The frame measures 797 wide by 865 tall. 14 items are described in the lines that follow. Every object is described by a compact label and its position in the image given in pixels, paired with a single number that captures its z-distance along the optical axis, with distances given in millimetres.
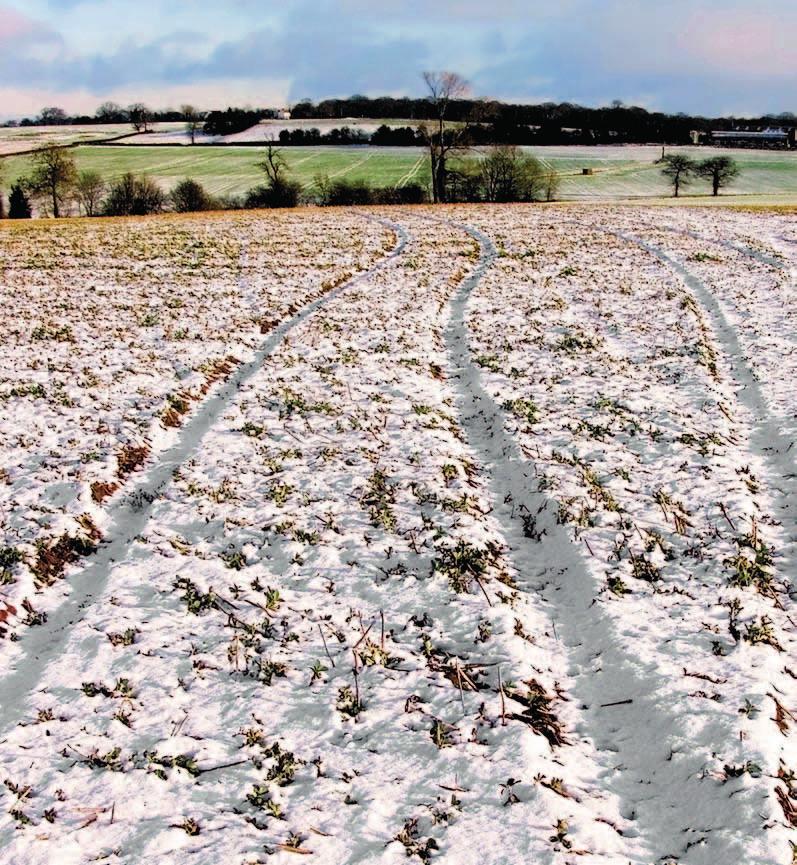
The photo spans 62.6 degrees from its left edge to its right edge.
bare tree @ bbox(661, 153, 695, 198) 104500
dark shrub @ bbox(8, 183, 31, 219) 90312
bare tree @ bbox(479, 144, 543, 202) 92375
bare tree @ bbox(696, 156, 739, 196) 104125
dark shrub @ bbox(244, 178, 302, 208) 89062
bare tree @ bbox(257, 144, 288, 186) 87844
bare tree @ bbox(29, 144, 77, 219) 82188
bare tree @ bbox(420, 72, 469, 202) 73250
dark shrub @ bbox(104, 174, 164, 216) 91062
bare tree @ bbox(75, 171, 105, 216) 92875
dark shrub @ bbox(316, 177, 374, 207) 85062
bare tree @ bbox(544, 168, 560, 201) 95250
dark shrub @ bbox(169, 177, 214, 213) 91125
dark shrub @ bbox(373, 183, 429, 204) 84312
